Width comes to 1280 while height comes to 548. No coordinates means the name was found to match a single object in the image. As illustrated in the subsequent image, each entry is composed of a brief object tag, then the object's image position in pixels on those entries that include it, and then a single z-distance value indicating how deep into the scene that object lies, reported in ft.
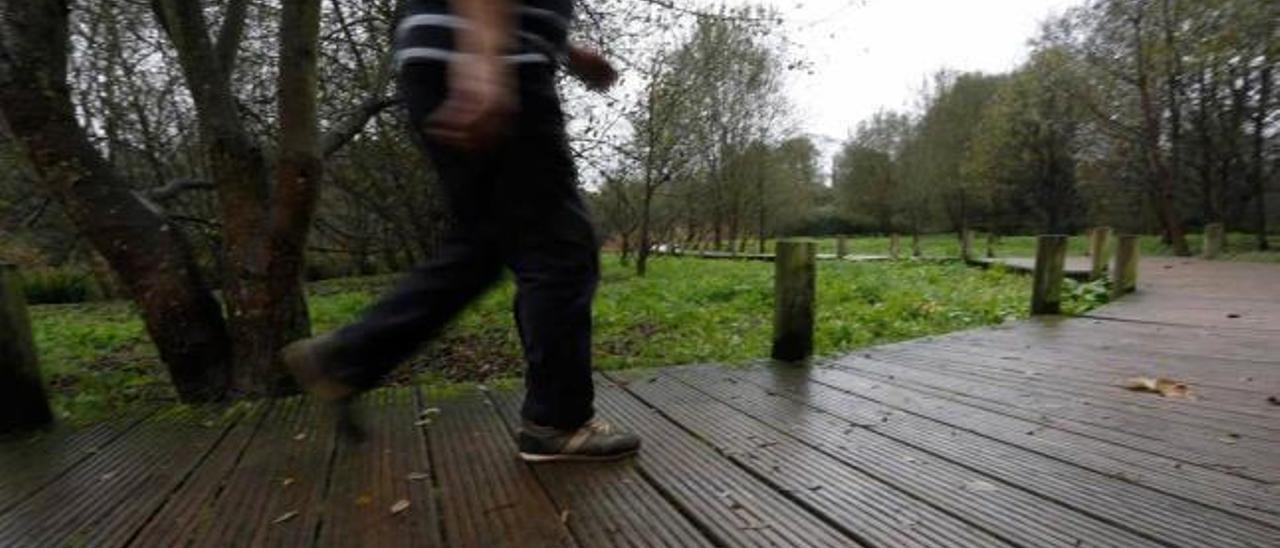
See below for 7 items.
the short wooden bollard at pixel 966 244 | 64.58
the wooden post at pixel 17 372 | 10.25
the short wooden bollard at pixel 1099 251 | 31.78
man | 6.98
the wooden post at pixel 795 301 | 13.61
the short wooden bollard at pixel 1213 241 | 59.52
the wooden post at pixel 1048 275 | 20.45
